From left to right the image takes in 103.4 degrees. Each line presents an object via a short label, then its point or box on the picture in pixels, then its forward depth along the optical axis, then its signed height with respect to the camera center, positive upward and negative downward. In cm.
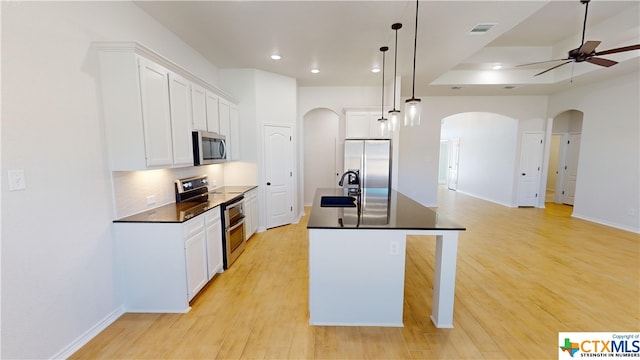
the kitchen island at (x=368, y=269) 212 -97
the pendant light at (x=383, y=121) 366 +53
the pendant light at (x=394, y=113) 300 +56
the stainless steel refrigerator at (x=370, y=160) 523 -7
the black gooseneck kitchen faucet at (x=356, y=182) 329 -38
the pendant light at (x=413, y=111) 240 +44
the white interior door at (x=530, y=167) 684 -28
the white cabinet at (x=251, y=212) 417 -97
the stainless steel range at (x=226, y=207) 320 -66
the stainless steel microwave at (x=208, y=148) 310 +11
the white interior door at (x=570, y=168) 717 -32
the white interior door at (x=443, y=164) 1191 -36
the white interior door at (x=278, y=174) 494 -36
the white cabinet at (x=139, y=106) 216 +46
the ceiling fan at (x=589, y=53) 279 +119
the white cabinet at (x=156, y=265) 232 -101
